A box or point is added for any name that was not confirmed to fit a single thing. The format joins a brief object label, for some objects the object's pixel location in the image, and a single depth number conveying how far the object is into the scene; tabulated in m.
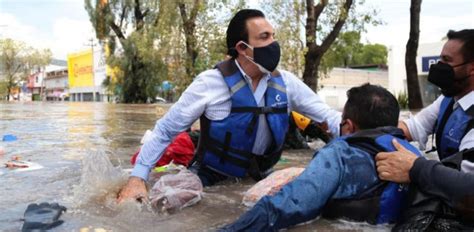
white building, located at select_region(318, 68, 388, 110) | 44.03
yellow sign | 71.12
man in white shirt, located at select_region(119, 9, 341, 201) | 3.17
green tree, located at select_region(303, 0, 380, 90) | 16.36
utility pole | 68.00
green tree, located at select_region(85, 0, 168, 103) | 31.55
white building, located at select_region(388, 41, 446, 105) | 27.26
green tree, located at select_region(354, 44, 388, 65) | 76.62
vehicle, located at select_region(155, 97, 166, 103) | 34.01
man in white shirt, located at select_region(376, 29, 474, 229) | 2.27
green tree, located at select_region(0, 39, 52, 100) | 69.76
